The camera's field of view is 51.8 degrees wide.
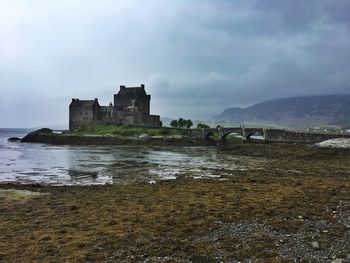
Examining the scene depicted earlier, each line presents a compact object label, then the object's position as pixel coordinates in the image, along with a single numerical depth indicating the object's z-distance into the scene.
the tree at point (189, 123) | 118.90
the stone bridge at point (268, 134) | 60.38
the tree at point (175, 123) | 118.93
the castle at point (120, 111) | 113.81
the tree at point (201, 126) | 102.23
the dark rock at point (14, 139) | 109.84
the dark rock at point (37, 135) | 103.81
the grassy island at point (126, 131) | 95.50
